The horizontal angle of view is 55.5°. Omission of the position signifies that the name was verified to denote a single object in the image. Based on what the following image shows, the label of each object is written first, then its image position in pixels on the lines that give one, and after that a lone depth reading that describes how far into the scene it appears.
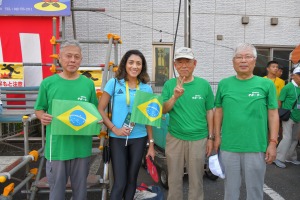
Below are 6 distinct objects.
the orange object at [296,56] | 6.65
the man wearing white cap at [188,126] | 3.01
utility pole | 5.42
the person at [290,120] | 5.52
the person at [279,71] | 6.59
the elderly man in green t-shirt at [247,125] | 2.80
